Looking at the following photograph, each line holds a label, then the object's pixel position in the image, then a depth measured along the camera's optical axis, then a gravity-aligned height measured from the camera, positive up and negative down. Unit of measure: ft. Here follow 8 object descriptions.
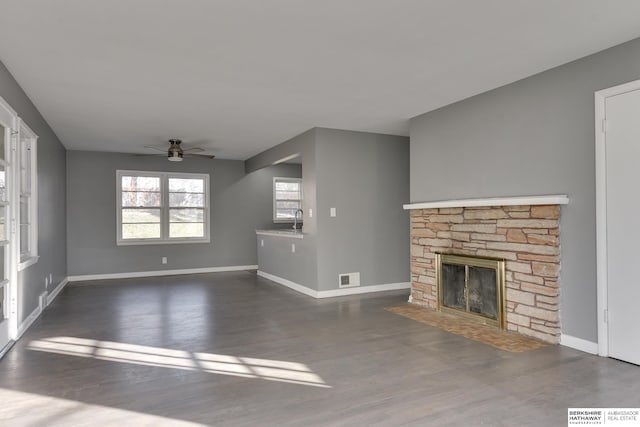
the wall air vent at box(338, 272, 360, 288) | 19.70 -3.12
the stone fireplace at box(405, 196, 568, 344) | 11.93 -1.07
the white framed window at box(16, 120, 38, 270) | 14.12 +0.80
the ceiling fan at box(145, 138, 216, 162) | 21.34 +3.47
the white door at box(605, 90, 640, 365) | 10.15 -0.27
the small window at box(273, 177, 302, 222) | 31.09 +1.37
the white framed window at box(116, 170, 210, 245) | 26.89 +0.68
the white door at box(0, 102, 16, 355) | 11.66 -0.52
